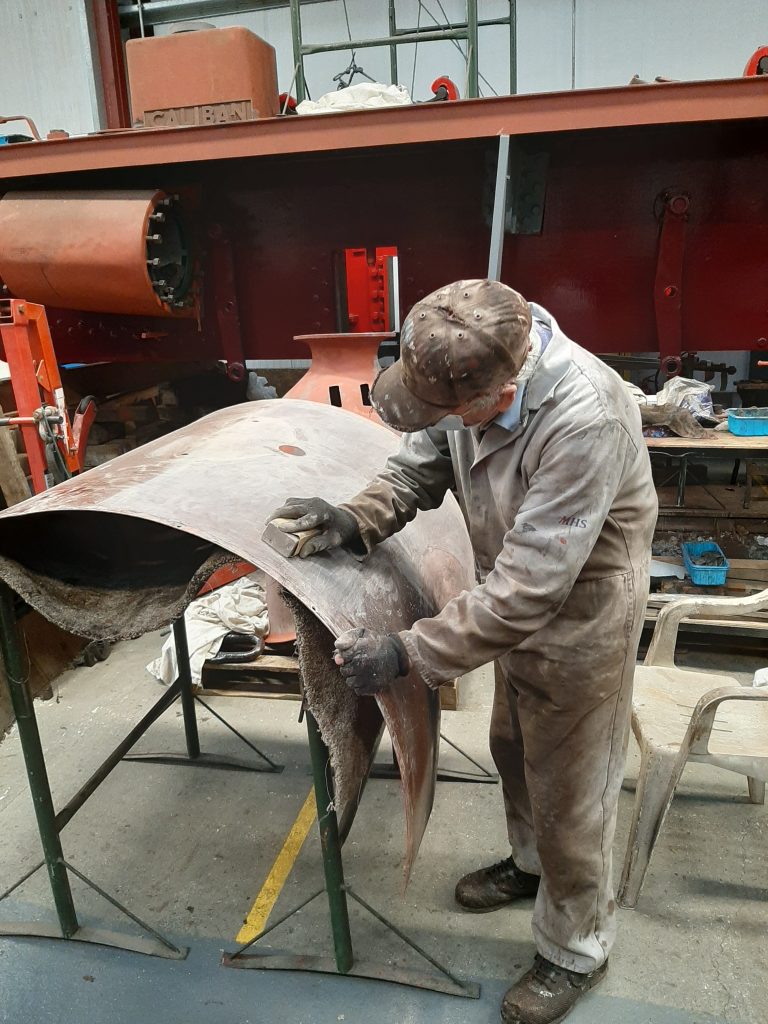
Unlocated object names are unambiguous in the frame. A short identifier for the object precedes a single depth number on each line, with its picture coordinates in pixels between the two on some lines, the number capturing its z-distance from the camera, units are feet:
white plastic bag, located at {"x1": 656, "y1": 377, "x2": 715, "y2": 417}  11.55
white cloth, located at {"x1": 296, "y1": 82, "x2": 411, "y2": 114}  11.06
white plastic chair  6.82
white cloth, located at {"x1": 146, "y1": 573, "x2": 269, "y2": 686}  11.77
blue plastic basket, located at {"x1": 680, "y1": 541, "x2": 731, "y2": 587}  11.68
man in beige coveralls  4.35
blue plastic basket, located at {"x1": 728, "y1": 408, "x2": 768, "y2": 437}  11.03
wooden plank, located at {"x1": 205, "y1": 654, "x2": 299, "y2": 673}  11.16
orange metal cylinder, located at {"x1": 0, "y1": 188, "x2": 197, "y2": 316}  10.82
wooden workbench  10.50
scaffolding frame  12.32
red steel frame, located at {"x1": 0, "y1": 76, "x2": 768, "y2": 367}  10.06
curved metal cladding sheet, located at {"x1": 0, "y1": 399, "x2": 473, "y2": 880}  4.77
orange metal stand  10.47
